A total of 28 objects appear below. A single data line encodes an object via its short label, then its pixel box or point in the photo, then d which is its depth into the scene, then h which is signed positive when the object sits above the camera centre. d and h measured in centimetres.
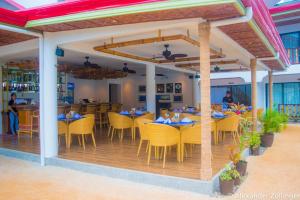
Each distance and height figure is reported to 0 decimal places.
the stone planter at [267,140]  773 -126
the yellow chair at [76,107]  1033 -37
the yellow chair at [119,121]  770 -67
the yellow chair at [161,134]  511 -71
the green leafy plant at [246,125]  548 -66
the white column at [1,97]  930 +5
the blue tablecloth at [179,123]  544 -54
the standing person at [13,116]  894 -59
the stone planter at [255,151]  683 -138
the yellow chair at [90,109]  1081 -46
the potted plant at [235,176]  432 -126
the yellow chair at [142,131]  574 -72
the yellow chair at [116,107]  1172 -44
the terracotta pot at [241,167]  487 -126
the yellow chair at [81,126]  665 -70
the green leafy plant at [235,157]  456 -103
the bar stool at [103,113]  1111 -66
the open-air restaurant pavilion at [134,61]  427 +108
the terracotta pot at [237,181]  442 -139
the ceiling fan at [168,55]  704 +109
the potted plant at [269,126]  775 -88
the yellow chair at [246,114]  962 -66
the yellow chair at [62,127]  685 -74
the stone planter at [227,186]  416 -137
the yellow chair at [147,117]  785 -59
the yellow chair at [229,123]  724 -73
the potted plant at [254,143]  660 -117
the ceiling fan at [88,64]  957 +117
